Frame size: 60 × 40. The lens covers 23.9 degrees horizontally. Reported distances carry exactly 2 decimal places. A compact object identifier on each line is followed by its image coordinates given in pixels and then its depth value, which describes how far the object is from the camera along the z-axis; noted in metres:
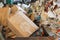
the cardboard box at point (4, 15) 1.47
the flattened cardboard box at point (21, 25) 1.36
